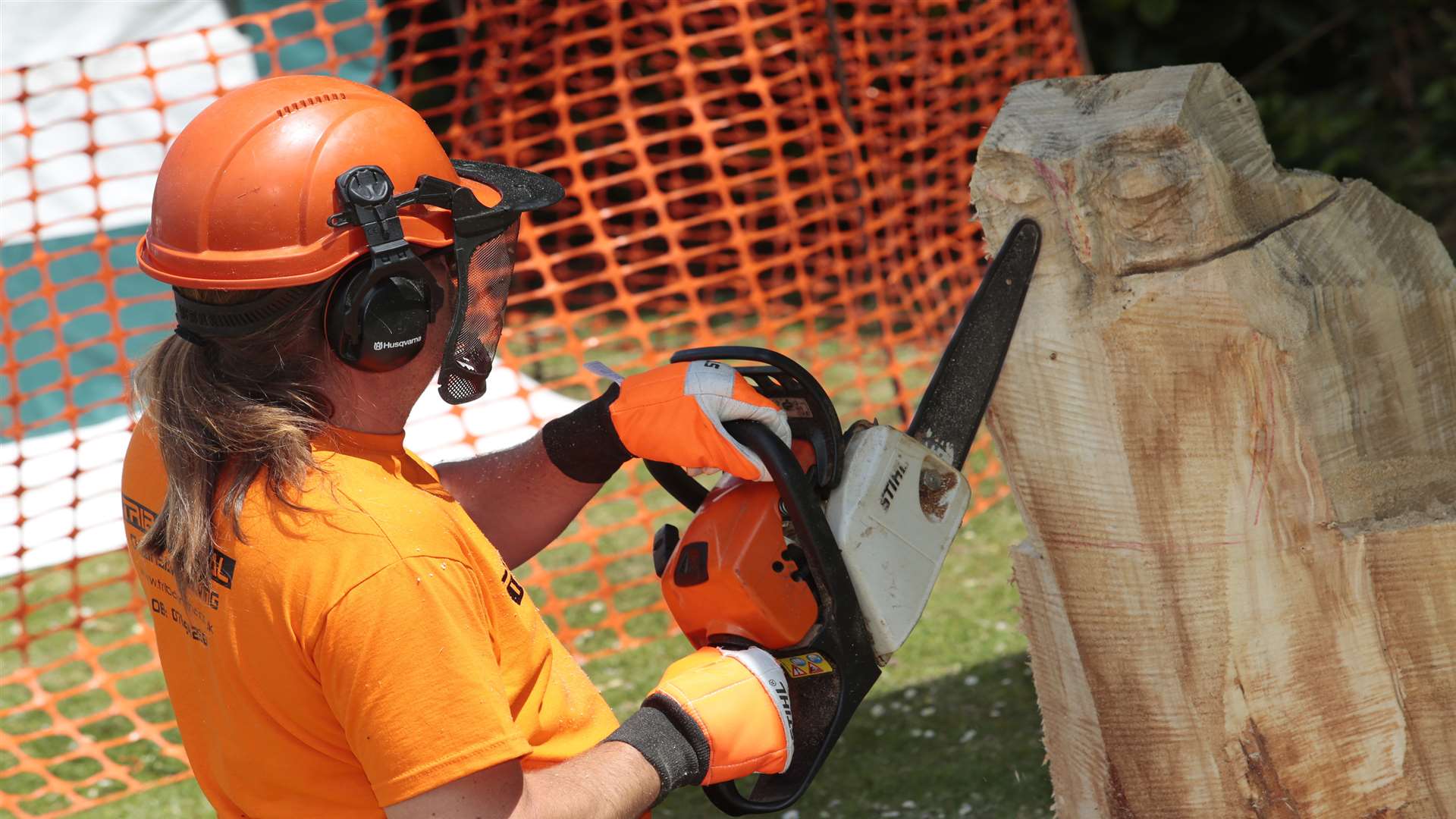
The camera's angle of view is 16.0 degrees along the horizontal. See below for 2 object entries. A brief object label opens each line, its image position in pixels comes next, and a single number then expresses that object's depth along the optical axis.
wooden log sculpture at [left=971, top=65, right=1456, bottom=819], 3.84
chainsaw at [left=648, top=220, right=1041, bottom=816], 3.92
